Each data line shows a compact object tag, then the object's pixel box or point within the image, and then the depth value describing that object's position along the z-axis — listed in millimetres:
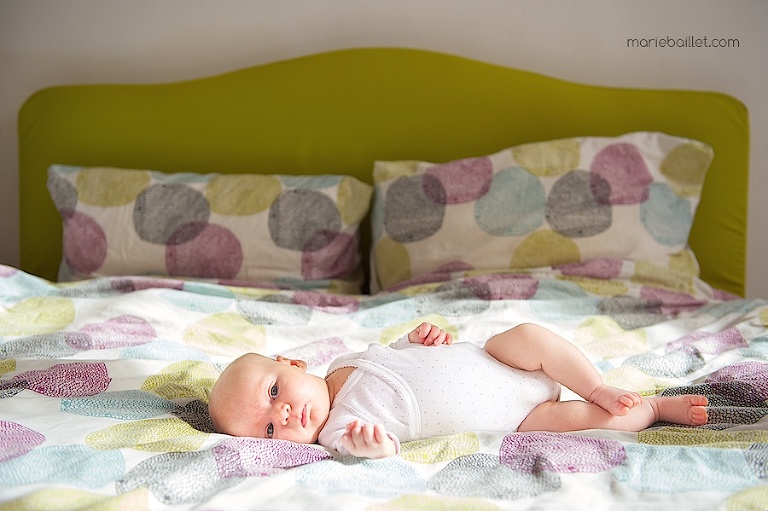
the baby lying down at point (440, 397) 1187
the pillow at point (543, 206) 2098
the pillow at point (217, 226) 2229
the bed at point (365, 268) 1023
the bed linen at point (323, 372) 973
